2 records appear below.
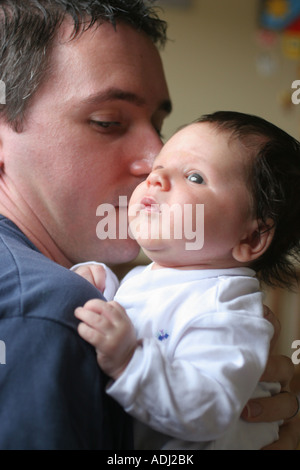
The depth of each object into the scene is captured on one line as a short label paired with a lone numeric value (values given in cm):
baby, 67
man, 110
